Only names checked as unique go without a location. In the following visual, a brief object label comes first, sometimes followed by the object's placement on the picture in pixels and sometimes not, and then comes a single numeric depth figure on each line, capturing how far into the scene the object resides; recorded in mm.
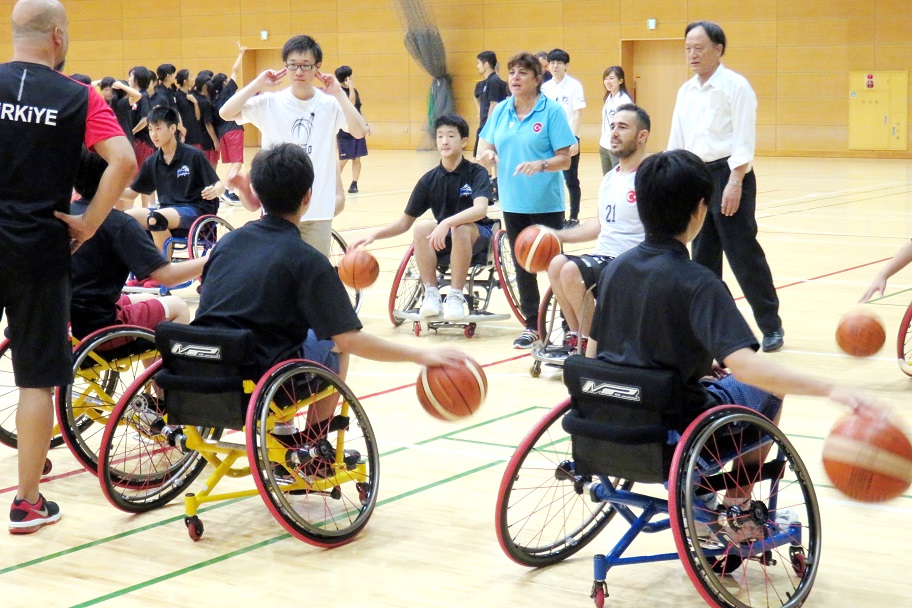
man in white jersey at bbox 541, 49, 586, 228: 10578
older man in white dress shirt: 5500
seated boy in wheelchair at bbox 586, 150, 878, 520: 2578
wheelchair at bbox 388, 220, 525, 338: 6113
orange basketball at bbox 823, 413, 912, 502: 2357
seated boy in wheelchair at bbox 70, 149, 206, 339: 3775
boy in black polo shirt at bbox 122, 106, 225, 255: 7285
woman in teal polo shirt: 5746
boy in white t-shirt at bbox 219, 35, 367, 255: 5590
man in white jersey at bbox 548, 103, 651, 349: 4770
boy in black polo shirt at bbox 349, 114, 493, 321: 6012
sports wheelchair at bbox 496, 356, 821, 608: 2559
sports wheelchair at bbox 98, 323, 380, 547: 3080
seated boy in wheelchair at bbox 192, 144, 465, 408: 3176
